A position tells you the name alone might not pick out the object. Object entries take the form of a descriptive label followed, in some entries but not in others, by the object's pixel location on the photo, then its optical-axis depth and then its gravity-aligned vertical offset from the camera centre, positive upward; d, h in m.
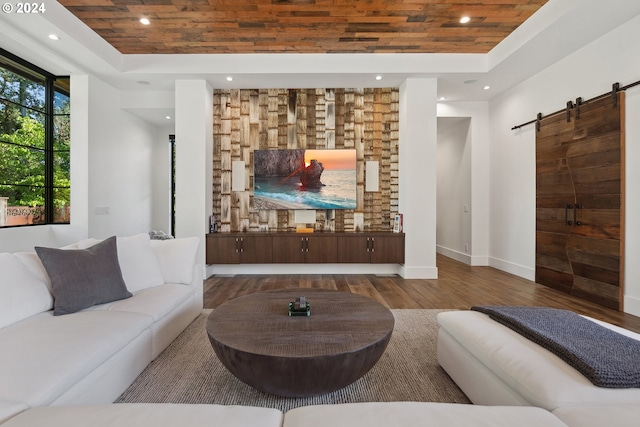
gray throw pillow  1.92 -0.44
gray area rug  1.66 -1.01
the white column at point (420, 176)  4.59 +0.50
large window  3.78 +0.84
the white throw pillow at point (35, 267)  1.94 -0.37
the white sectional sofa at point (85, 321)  1.26 -0.63
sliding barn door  3.26 +0.11
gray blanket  1.13 -0.58
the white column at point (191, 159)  4.57 +0.74
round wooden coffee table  1.41 -0.65
